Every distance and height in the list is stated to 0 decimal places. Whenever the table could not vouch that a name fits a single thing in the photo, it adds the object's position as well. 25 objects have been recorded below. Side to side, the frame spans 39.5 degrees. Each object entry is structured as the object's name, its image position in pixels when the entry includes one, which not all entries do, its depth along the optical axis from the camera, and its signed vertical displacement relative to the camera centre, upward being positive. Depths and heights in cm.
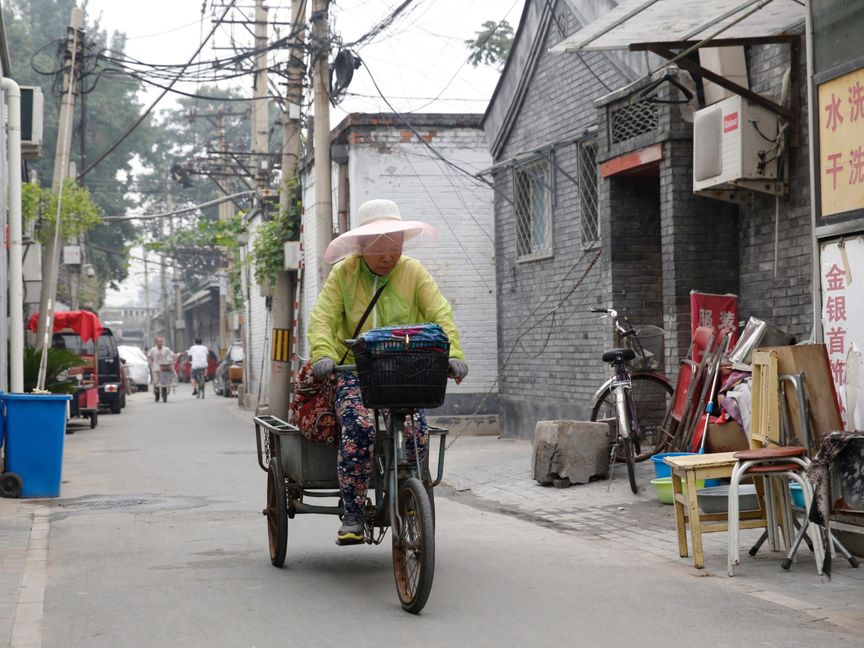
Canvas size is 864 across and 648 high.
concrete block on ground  1112 -79
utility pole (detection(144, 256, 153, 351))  9514 +307
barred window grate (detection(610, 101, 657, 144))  1198 +252
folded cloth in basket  597 +14
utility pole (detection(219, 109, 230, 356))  5039 +223
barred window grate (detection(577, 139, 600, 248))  1438 +212
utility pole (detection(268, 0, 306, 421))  2086 +176
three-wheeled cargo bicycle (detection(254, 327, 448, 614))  584 -54
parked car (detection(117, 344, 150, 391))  4594 +8
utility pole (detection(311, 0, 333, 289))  1697 +284
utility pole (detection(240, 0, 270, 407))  2978 +610
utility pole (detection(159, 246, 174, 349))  7194 +371
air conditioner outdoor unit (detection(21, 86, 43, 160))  1488 +319
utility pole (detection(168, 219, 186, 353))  6494 +363
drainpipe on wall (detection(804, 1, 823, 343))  793 +125
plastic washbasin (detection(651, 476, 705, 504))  968 -99
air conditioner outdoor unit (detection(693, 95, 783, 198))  1023 +189
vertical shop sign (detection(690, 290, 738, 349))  1098 +52
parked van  2812 -12
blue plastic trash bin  1115 -66
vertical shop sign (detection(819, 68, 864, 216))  750 +142
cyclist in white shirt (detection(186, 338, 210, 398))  3919 +3
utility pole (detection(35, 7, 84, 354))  1800 +397
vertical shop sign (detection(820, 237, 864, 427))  753 +37
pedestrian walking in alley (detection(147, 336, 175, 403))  3450 +3
